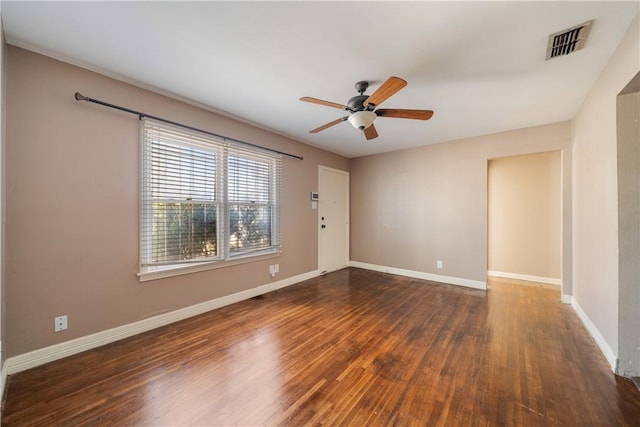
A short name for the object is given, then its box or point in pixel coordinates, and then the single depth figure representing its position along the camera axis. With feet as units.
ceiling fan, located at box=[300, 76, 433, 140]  6.98
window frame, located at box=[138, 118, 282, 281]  8.02
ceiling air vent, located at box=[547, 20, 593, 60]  5.38
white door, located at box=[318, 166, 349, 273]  15.37
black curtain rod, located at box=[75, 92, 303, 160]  6.83
